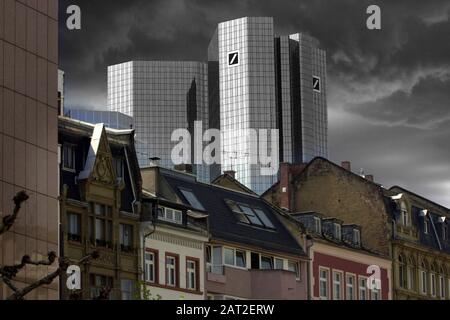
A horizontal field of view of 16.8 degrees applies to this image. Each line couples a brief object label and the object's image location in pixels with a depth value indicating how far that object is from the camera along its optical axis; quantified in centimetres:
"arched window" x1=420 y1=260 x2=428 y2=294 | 12588
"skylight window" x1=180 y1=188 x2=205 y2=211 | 10012
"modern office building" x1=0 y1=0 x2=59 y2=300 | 8894
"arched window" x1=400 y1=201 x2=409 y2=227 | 12644
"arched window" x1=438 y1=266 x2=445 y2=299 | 13025
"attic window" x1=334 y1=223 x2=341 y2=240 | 11569
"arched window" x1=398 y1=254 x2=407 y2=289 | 12244
